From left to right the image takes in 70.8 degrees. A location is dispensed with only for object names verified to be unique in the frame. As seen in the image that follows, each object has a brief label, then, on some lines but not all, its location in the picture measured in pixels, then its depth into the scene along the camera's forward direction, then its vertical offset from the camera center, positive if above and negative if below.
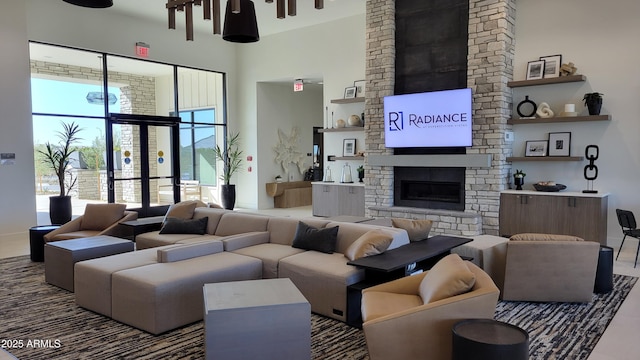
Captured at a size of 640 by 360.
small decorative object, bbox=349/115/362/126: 9.20 +0.81
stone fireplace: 7.18 +0.76
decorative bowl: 6.88 -0.43
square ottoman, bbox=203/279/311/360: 2.79 -1.06
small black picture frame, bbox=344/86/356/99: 9.37 +1.42
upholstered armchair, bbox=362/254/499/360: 2.63 -0.98
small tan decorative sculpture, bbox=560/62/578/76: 6.79 +1.36
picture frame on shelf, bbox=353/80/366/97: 9.33 +1.49
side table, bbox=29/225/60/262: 5.99 -1.09
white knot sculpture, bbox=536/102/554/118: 6.97 +0.75
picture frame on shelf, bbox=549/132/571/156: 7.00 +0.24
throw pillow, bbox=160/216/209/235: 5.79 -0.86
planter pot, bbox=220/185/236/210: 10.68 -0.86
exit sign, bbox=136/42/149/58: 9.49 +2.36
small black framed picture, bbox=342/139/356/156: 9.54 +0.27
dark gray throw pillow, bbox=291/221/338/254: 4.56 -0.81
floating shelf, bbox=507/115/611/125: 6.51 +0.60
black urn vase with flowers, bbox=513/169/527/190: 7.28 -0.32
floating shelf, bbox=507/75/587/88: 6.70 +1.20
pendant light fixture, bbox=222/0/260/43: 5.22 +1.59
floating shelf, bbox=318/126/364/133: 9.09 +0.64
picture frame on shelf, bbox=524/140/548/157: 7.20 +0.18
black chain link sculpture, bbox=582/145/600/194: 6.79 -0.11
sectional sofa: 3.63 -0.98
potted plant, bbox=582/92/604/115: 6.56 +0.83
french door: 9.24 -0.04
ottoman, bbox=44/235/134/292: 4.70 -1.00
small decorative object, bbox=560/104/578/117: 6.75 +0.73
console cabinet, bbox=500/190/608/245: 6.39 -0.81
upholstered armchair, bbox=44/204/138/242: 6.10 -0.84
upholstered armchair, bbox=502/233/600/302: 4.21 -1.04
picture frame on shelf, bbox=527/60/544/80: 7.09 +1.42
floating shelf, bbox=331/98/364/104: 9.06 +1.22
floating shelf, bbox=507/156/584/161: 6.78 +0.02
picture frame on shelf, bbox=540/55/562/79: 6.96 +1.46
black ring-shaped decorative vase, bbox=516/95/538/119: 7.30 +0.83
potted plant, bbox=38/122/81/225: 7.96 -0.08
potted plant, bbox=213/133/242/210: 10.70 -0.08
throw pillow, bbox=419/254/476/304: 2.75 -0.77
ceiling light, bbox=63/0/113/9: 4.12 +1.45
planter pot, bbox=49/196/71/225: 7.94 -0.86
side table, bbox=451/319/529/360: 2.30 -0.95
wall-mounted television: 7.39 +0.69
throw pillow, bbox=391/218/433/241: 4.57 -0.69
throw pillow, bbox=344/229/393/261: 4.02 -0.77
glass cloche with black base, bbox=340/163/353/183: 9.68 -0.31
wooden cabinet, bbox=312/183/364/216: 9.08 -0.82
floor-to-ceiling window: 8.30 +1.07
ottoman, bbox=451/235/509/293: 4.49 -0.98
